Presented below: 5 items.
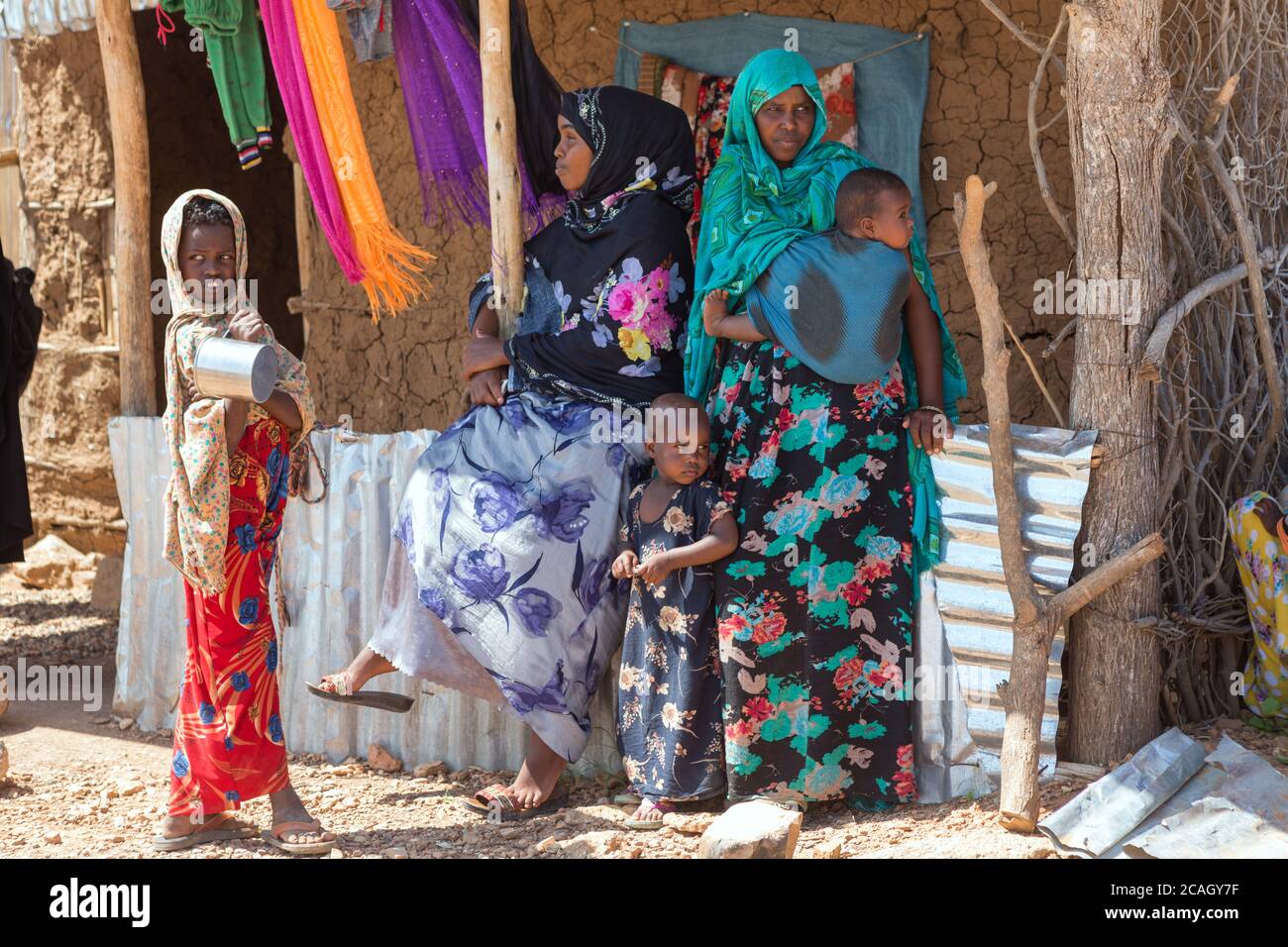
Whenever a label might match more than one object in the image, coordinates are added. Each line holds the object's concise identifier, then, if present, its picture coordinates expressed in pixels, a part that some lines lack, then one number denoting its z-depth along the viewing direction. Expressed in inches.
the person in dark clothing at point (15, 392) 192.7
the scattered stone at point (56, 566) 273.7
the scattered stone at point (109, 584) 257.0
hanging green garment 180.4
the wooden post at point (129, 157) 190.7
